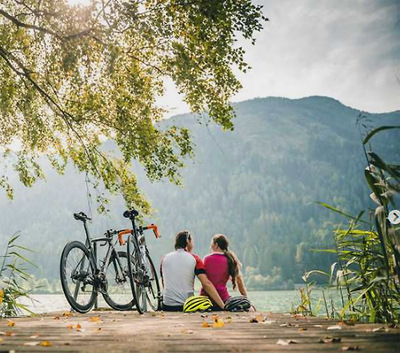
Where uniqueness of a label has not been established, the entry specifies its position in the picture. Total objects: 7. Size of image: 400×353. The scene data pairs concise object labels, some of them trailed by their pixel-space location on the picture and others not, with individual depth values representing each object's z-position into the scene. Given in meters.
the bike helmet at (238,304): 6.61
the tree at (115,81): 8.11
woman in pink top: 7.33
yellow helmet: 6.50
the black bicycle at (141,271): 6.62
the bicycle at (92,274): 6.15
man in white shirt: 7.00
